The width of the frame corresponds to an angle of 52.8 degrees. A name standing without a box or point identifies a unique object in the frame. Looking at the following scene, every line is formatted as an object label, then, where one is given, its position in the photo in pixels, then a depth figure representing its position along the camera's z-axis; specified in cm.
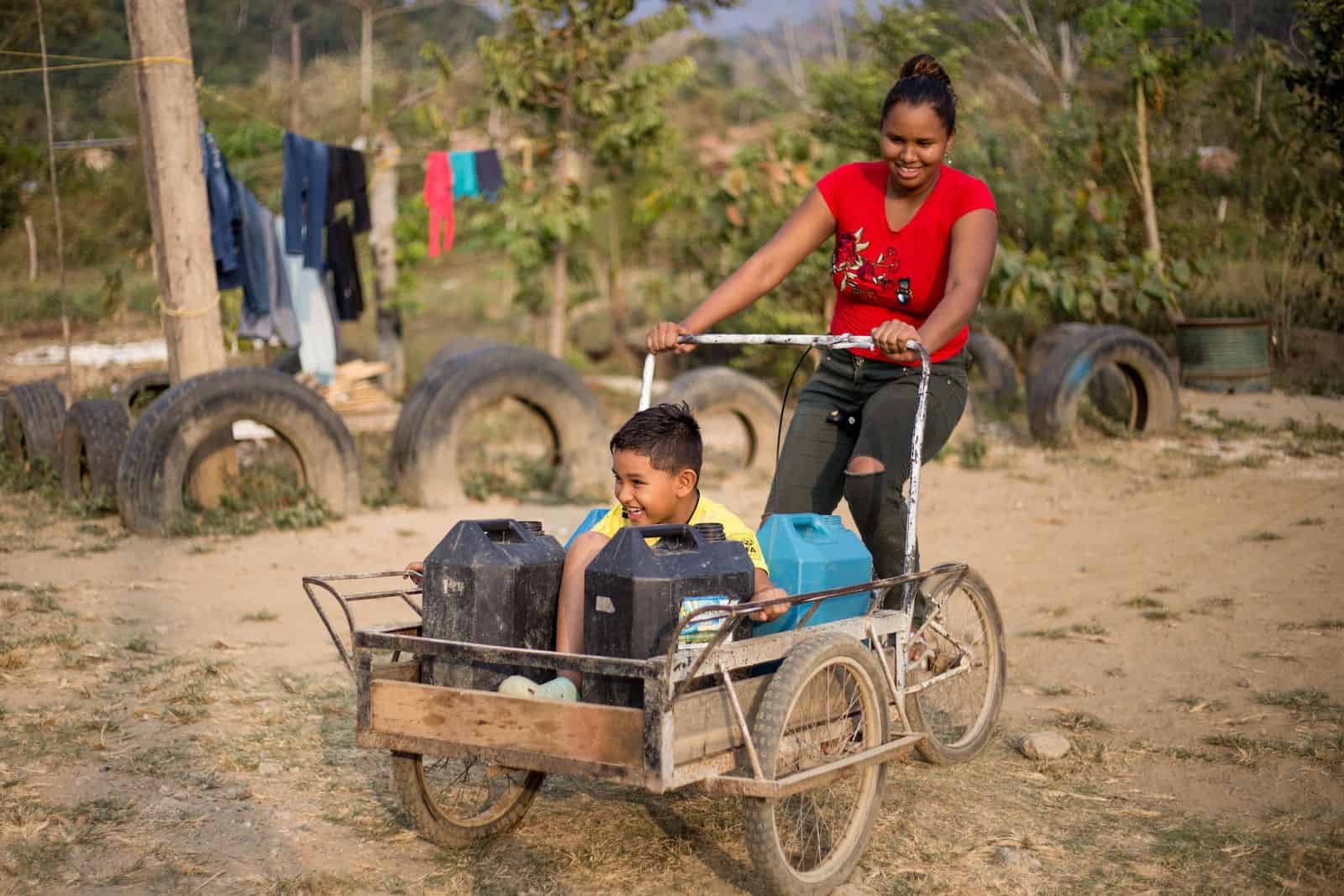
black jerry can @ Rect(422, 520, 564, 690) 350
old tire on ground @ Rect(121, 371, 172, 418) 1112
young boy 359
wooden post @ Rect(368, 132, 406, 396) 1496
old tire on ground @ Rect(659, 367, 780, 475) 1060
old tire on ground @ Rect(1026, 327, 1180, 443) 1124
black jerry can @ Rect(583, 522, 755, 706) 331
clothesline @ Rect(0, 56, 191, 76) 894
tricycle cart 317
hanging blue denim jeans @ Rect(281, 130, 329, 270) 1153
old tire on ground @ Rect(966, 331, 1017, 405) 1320
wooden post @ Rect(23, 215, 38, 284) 1374
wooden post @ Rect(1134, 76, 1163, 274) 1488
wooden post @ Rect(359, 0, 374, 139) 1448
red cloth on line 1333
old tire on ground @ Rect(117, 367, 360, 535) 843
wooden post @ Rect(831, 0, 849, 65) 4744
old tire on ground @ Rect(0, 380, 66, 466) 1000
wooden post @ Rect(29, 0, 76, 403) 995
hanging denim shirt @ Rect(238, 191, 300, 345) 1098
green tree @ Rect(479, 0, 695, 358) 1382
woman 416
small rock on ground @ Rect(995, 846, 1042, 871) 379
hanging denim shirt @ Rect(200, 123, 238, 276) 1035
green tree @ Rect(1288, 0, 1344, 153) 1327
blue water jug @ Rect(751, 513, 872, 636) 388
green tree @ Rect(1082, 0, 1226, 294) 1478
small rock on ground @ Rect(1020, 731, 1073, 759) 475
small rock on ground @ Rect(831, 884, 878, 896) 361
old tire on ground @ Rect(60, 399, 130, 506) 902
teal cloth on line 1338
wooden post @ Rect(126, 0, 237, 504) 898
